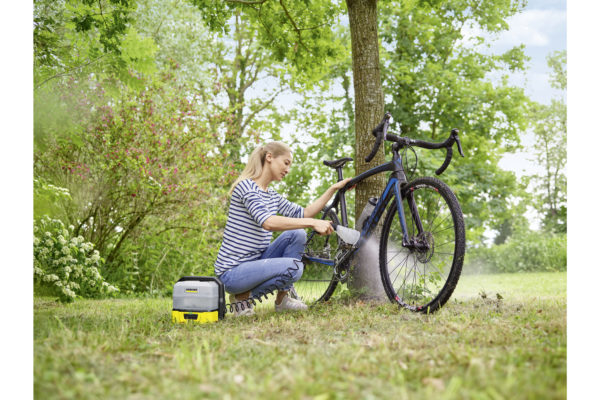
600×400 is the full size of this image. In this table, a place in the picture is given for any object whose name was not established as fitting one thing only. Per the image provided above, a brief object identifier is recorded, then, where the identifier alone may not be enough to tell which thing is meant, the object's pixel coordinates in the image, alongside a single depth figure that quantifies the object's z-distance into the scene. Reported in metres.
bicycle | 2.36
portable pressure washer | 2.51
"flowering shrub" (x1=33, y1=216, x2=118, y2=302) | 3.75
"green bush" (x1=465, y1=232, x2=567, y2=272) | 9.55
